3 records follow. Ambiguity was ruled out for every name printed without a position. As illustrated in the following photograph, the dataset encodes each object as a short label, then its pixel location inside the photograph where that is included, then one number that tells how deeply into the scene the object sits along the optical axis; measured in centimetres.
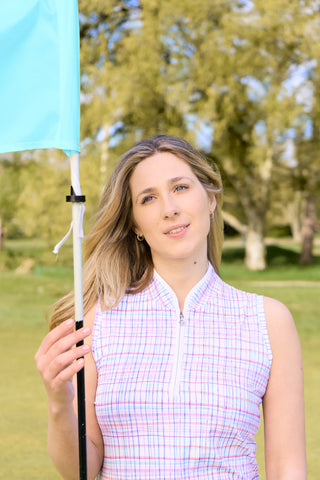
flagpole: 172
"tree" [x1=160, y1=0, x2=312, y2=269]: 1886
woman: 181
